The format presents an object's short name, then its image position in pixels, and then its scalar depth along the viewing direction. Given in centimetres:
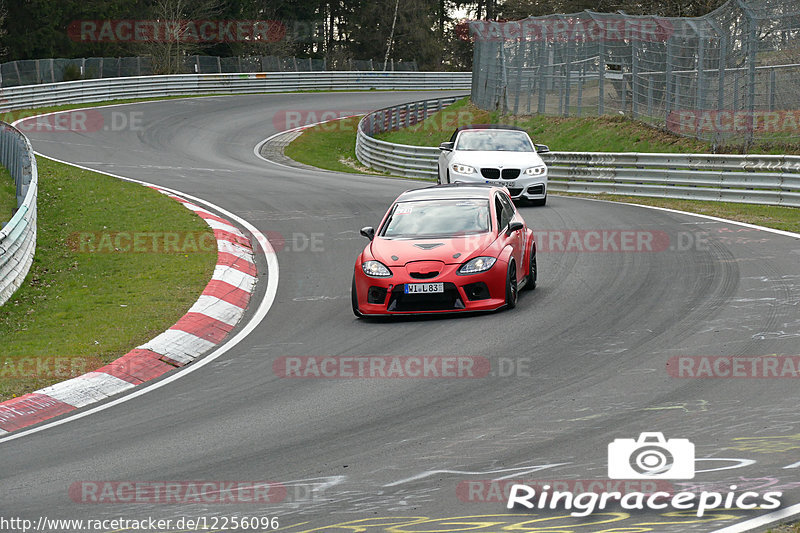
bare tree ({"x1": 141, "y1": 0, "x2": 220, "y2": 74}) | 6144
